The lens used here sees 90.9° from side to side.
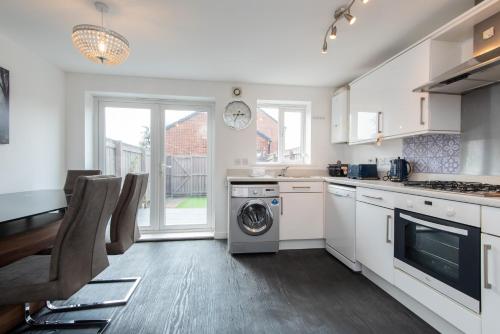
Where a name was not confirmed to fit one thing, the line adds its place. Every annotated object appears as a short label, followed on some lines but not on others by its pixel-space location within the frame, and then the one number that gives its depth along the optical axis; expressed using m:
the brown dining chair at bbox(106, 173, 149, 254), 1.85
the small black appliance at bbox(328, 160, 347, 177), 3.45
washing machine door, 2.95
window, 3.81
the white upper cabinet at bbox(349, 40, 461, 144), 1.98
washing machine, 2.94
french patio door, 3.59
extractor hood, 1.49
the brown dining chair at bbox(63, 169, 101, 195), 2.65
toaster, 2.89
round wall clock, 3.52
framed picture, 2.21
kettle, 2.47
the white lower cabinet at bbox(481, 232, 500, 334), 1.22
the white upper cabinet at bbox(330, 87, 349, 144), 3.30
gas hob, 1.42
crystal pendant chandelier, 1.62
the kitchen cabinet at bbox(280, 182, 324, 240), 3.07
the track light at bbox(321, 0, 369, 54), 1.66
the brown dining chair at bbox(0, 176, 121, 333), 1.15
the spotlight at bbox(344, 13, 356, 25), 1.64
